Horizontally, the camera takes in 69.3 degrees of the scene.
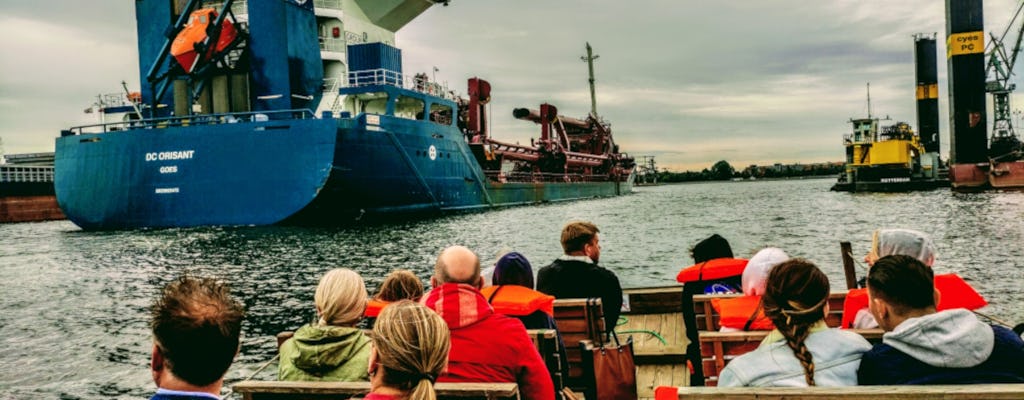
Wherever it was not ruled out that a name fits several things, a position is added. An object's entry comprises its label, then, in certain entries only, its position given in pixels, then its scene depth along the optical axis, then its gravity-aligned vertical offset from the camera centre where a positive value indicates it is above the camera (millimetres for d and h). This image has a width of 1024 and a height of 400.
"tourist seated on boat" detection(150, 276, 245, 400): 1661 -328
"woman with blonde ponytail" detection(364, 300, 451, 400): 1713 -378
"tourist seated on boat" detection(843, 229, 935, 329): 3139 -353
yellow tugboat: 47438 +331
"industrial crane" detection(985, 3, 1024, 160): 56312 +5274
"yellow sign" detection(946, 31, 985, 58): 37969 +6130
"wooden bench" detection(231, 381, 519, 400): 2279 -651
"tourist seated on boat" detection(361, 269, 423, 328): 3498 -484
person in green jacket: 2885 -604
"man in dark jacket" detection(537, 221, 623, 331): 4230 -560
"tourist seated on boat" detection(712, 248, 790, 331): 3240 -577
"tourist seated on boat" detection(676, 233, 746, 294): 4363 -566
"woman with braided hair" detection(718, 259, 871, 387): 2271 -554
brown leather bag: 4051 -1056
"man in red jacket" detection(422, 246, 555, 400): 2594 -551
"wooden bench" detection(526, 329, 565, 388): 3248 -733
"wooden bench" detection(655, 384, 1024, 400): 1906 -595
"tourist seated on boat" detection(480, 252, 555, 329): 3330 -515
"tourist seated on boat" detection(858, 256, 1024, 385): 2158 -557
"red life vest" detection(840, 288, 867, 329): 3316 -621
